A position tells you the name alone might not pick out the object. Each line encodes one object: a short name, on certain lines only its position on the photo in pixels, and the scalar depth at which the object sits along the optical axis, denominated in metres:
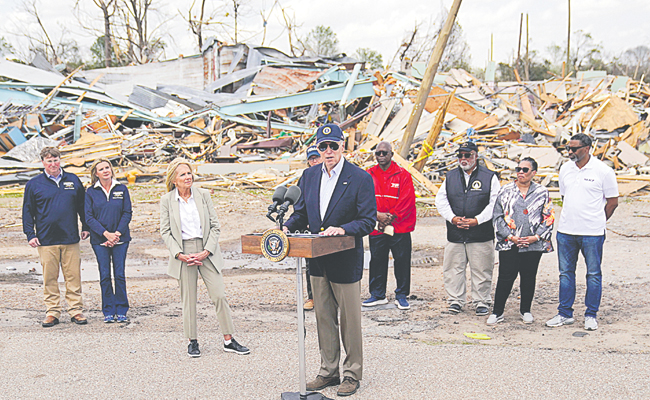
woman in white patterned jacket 6.36
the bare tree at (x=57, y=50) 51.88
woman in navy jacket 6.49
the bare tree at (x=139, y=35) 48.50
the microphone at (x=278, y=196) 4.13
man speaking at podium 4.38
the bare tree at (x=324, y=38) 54.42
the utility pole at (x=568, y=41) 47.32
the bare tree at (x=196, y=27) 46.88
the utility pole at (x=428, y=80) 13.42
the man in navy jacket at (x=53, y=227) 6.43
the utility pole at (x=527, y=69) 46.55
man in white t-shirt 6.07
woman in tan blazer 5.39
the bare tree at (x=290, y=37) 38.08
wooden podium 3.80
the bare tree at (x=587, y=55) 56.47
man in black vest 6.78
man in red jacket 7.16
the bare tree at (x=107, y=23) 47.34
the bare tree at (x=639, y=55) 57.31
